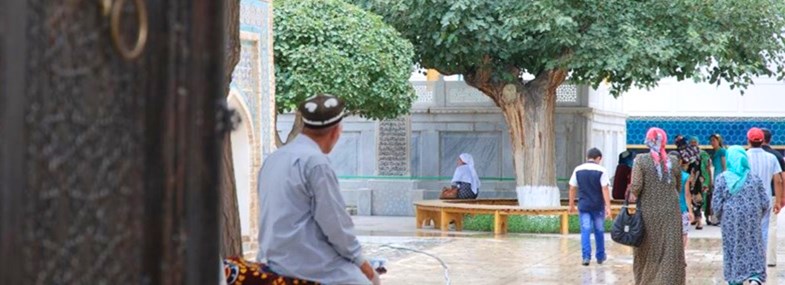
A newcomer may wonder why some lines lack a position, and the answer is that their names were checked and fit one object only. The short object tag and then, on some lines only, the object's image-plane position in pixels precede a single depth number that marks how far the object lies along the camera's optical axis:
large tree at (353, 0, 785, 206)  22.81
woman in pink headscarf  11.68
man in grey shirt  5.45
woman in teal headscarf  12.45
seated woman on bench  26.20
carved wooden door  2.06
